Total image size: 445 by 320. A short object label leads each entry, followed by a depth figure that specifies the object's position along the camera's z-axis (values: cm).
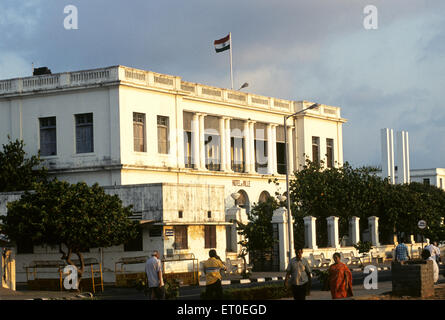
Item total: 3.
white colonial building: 5191
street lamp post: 4651
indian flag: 6328
